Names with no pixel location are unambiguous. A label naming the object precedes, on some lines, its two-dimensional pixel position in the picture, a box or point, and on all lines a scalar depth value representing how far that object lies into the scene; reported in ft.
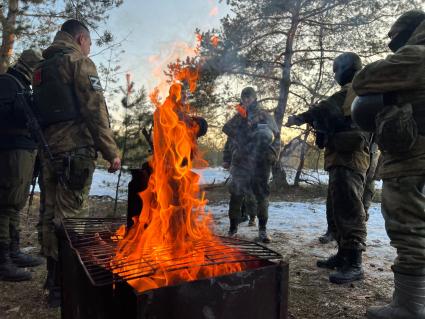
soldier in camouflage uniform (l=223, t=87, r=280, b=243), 19.93
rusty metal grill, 6.45
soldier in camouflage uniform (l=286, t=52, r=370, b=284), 13.41
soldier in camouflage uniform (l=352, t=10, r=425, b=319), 9.20
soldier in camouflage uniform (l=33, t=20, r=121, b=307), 11.39
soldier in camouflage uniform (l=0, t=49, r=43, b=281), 12.74
